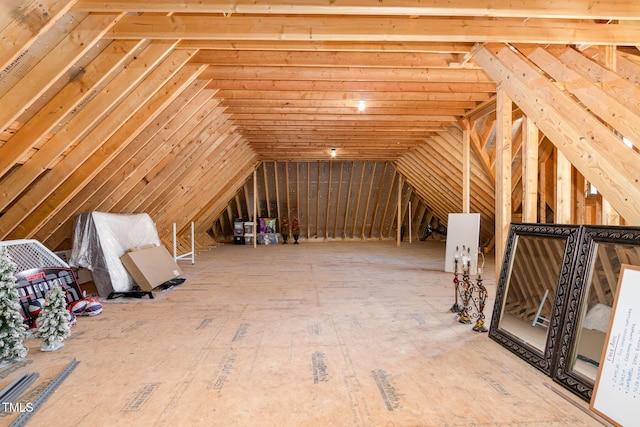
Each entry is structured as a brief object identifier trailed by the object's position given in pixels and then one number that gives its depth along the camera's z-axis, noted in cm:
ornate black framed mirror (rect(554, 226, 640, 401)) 229
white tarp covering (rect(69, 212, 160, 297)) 474
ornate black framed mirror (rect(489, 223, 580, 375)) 258
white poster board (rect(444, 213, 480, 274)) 626
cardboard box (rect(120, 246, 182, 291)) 498
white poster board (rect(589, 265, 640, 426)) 188
